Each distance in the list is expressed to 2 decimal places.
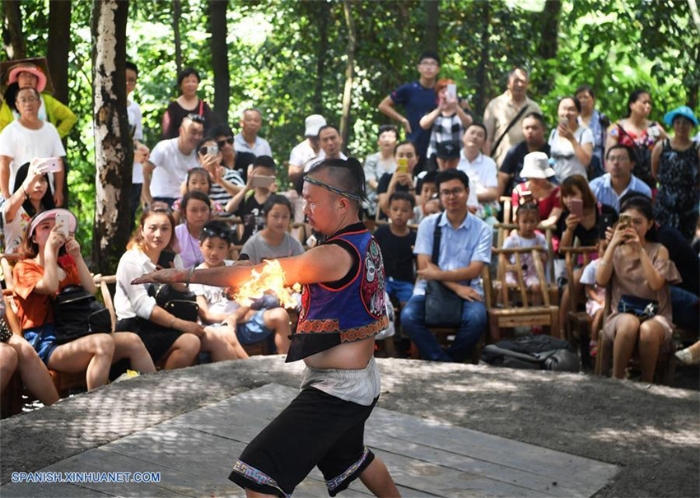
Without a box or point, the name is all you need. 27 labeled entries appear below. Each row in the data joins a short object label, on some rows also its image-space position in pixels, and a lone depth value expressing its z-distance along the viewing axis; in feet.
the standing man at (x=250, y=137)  35.40
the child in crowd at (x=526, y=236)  29.40
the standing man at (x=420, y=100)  36.60
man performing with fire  13.21
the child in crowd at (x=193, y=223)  26.73
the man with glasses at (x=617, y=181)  31.07
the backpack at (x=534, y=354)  25.18
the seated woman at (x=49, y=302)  21.09
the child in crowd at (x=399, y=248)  28.84
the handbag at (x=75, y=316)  21.39
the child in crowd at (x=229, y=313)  24.89
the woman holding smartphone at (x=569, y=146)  33.55
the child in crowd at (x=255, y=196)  30.50
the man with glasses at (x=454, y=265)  26.71
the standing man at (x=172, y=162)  32.07
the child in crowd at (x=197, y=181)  29.71
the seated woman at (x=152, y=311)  23.44
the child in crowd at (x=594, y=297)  26.99
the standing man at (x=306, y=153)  35.31
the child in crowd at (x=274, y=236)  26.45
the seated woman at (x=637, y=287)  24.98
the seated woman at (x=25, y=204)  24.20
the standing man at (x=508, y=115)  36.17
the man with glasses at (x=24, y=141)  27.48
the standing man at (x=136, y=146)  32.86
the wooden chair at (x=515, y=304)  27.68
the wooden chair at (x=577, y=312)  28.50
